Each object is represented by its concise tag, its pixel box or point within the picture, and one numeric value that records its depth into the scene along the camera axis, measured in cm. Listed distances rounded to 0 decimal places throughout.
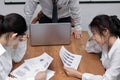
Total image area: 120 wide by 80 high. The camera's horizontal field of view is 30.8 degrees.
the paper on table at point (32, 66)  148
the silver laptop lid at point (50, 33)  179
